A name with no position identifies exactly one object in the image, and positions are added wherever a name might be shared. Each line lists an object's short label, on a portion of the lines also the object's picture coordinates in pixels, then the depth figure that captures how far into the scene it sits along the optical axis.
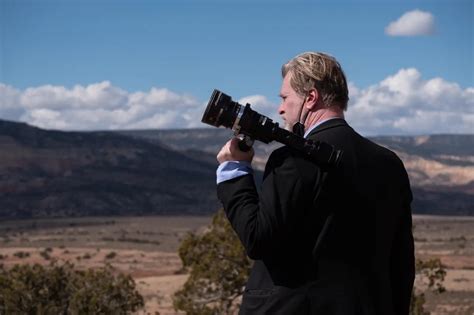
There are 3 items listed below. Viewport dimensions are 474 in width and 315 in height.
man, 2.87
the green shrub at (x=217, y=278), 13.46
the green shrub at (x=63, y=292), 12.78
